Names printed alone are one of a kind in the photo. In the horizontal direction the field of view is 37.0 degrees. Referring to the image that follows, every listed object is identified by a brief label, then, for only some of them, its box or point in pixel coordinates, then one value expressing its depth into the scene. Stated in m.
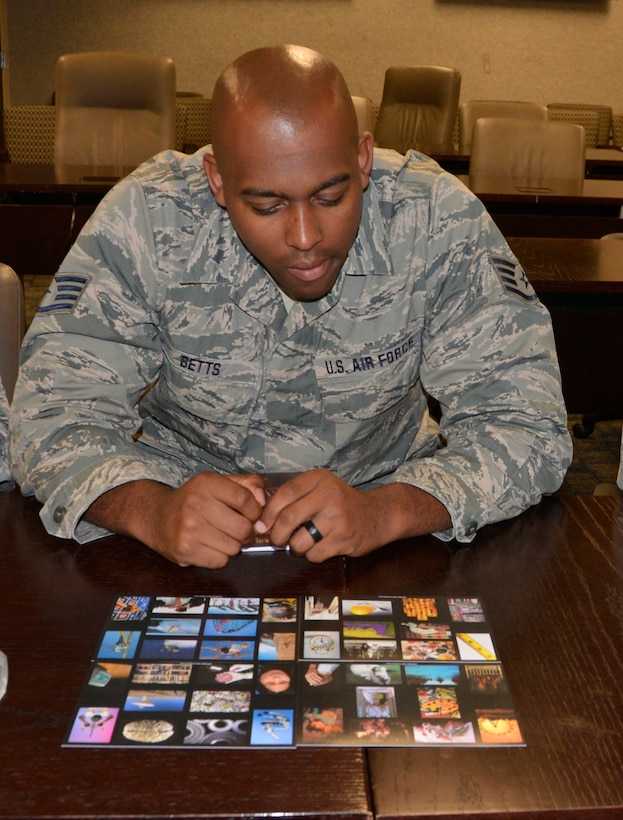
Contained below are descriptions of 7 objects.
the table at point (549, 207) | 3.66
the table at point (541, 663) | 0.70
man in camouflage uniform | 1.13
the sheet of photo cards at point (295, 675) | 0.77
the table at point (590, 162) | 5.50
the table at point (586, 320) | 2.44
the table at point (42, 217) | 3.40
